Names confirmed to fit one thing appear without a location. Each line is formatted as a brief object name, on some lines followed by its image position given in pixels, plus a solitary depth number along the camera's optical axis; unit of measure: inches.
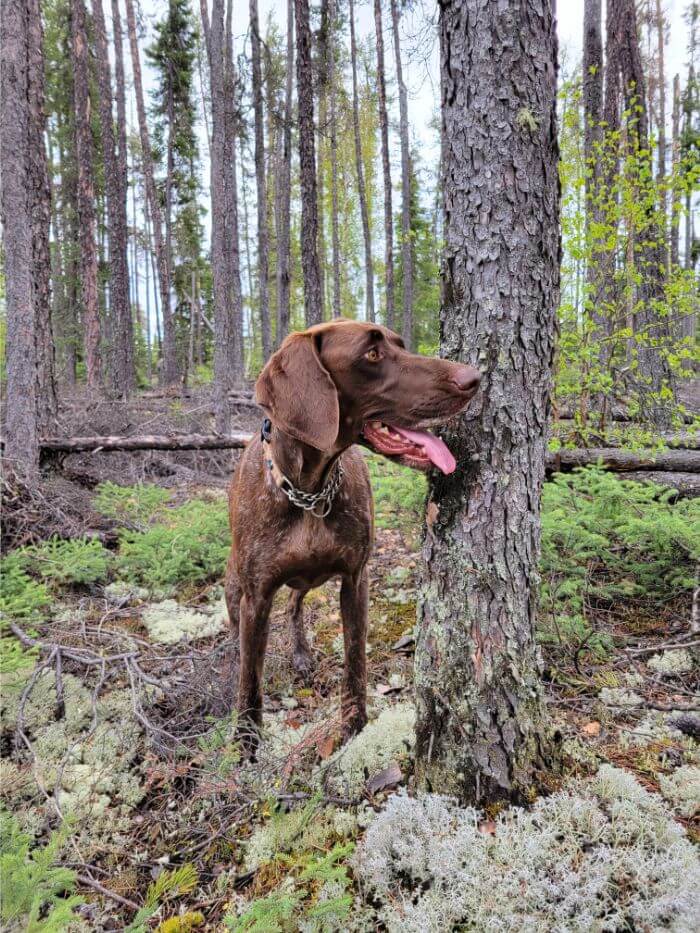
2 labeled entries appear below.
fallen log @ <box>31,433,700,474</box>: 202.8
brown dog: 85.7
